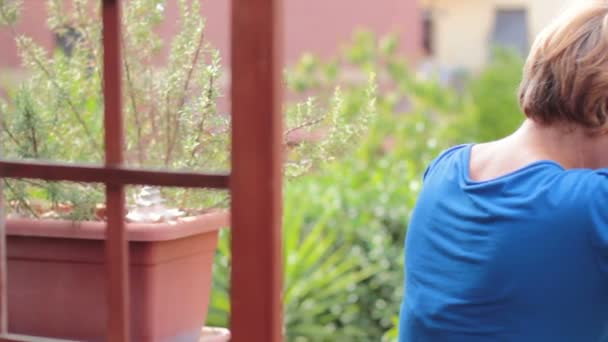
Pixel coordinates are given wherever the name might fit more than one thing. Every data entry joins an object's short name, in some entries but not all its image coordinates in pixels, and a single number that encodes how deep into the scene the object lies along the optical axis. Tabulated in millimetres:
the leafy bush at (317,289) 5612
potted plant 2611
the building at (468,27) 20355
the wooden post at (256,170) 2354
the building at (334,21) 16141
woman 2630
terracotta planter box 2599
